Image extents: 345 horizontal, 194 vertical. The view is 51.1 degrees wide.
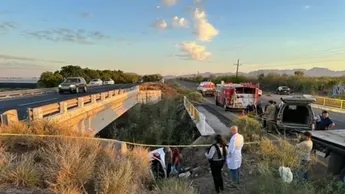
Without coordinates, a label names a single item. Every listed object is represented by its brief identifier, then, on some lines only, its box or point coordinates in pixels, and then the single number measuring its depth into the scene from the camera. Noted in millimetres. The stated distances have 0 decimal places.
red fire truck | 31422
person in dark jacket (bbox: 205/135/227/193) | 9602
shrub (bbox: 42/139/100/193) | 7023
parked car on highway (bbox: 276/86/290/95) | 73250
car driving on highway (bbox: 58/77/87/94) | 37531
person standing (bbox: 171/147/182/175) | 13639
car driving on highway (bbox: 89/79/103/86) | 78906
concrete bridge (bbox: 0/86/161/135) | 12691
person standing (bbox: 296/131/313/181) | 9219
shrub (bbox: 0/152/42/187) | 7051
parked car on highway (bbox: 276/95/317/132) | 16875
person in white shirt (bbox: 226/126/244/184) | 9602
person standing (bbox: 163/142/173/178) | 13384
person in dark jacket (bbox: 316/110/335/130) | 14695
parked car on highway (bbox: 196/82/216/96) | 62088
